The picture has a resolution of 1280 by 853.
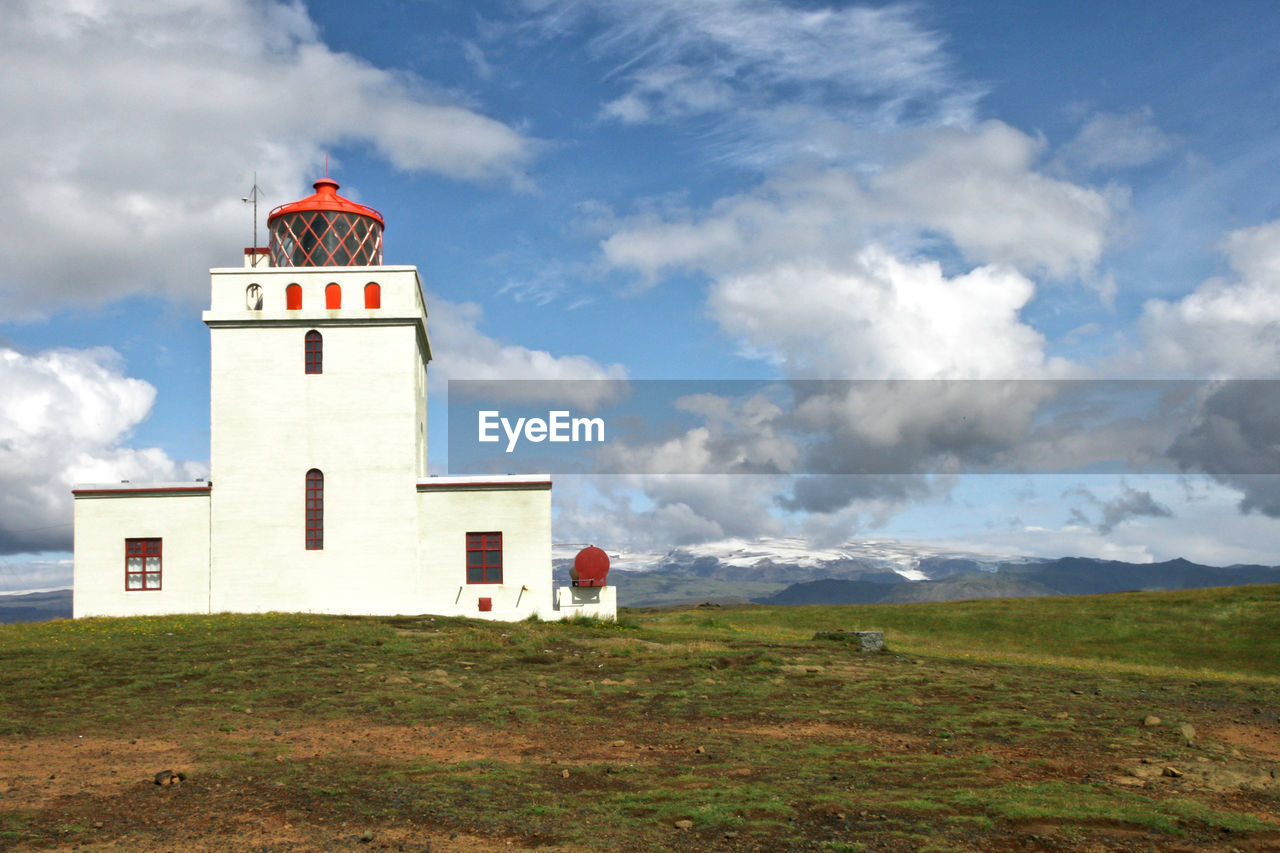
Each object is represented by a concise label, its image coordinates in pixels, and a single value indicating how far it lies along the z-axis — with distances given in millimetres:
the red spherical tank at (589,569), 35688
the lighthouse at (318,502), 33594
